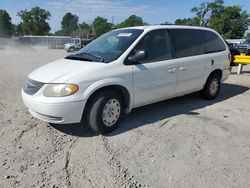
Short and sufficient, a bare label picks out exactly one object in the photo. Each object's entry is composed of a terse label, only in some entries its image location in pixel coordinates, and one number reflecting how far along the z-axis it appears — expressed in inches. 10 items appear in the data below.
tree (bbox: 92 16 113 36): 2133.0
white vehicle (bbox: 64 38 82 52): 941.6
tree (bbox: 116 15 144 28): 2255.1
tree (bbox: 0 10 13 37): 2333.1
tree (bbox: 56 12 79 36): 3336.4
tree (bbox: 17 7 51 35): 2592.9
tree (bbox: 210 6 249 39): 1823.3
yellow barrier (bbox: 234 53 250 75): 283.9
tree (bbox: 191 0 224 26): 1939.4
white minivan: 109.9
